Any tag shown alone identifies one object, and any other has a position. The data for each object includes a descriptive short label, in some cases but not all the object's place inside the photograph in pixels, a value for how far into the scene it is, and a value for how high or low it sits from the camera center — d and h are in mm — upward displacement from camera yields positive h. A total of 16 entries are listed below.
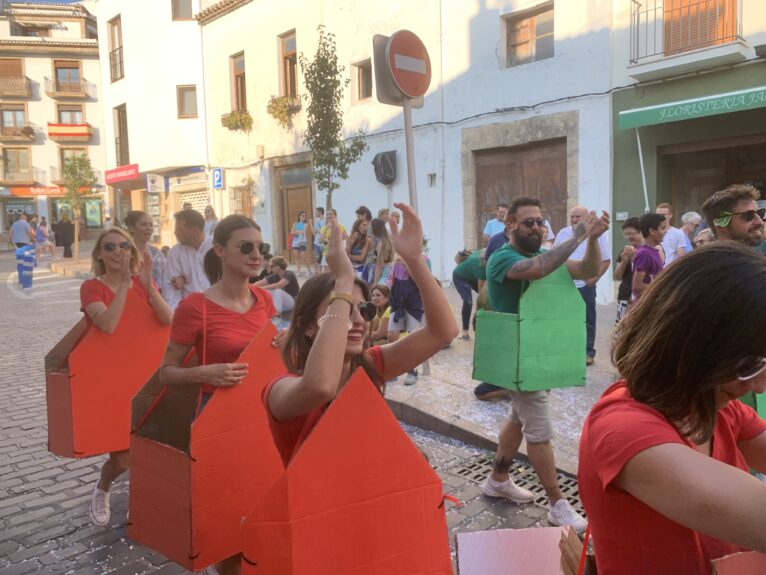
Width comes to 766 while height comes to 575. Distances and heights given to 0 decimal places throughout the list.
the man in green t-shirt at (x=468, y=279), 6855 -707
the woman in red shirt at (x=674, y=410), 1084 -371
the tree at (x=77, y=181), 23219 +1842
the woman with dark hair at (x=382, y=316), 5896 -924
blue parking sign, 20391 +1553
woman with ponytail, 2668 -421
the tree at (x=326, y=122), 13242 +2126
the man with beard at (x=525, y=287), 3455 -436
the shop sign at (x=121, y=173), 24780 +2241
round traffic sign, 4852 +1223
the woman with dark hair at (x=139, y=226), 4871 +21
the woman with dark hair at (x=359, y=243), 8273 -279
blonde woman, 3549 -358
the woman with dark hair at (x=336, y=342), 1803 -378
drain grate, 3805 -1682
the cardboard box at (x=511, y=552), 1770 -939
